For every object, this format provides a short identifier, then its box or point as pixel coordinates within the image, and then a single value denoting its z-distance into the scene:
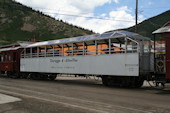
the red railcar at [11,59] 21.72
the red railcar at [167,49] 10.38
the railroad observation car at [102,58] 11.93
